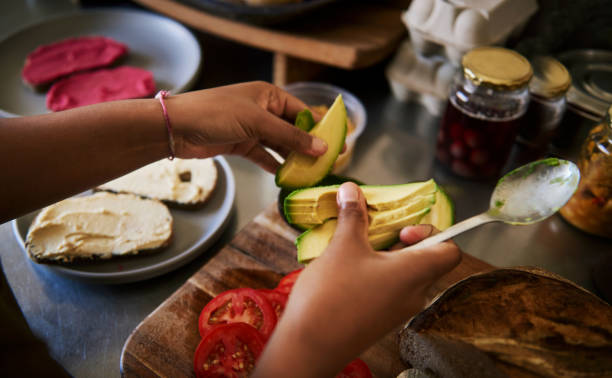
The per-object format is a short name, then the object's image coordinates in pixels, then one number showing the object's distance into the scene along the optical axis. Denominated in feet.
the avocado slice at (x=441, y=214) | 2.71
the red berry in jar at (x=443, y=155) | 3.83
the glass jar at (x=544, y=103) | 3.24
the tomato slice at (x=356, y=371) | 2.46
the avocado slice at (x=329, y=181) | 2.95
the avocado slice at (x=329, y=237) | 2.54
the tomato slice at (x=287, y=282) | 2.79
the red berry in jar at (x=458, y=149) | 3.63
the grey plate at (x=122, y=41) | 4.50
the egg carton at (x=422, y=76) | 4.15
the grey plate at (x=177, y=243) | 2.88
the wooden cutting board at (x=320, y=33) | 3.93
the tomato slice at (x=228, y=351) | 2.42
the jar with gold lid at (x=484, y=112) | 2.94
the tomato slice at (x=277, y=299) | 2.71
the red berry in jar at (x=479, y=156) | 3.56
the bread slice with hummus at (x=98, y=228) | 2.91
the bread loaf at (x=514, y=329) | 2.11
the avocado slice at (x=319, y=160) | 2.88
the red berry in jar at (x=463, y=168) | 3.77
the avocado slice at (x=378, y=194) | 2.54
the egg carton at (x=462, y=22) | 3.43
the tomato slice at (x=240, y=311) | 2.61
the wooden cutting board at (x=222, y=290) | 2.50
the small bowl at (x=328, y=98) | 4.05
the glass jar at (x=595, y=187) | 2.91
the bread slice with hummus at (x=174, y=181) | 3.40
